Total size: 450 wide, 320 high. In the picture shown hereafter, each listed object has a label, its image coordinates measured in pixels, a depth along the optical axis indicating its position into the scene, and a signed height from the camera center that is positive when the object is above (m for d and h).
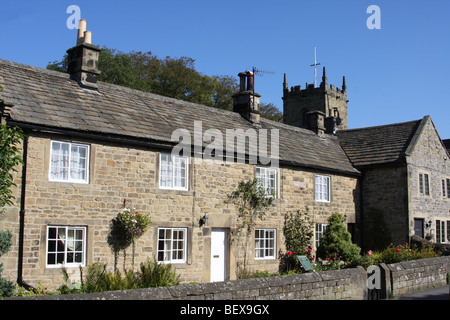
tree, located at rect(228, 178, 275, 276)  16.70 +0.31
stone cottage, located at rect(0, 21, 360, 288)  12.16 +1.16
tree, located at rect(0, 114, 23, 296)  8.59 +1.03
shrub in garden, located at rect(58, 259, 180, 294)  11.30 -1.61
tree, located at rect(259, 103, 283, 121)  55.38 +12.21
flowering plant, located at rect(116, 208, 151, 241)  13.34 -0.23
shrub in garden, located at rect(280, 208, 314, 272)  18.20 -0.92
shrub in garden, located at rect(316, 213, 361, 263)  18.53 -1.09
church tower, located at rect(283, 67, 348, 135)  54.28 +13.15
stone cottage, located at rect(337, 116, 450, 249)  22.03 +1.58
